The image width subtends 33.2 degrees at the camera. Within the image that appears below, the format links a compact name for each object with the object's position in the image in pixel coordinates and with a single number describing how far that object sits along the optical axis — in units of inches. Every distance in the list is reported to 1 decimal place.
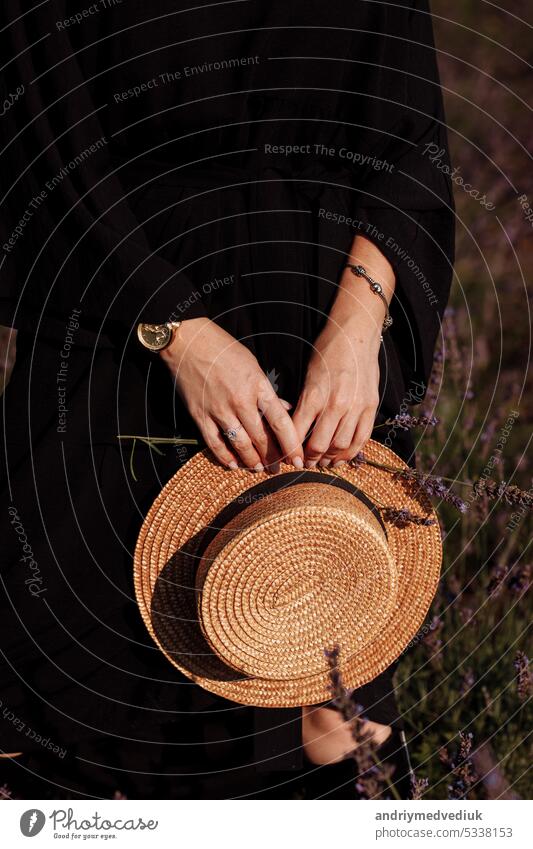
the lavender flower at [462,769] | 68.9
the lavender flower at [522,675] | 74.0
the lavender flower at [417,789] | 69.4
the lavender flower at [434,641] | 89.1
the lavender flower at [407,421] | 68.8
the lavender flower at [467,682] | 82.4
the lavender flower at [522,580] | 84.5
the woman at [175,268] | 62.6
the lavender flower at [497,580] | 82.9
